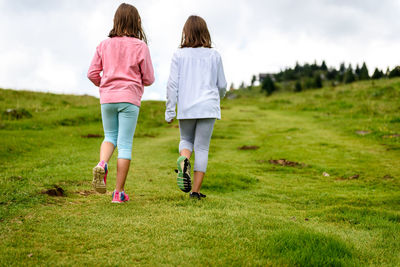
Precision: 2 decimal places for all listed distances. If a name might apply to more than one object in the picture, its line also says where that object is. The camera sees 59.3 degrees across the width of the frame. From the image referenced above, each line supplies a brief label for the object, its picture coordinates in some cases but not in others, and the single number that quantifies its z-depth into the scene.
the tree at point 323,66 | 121.84
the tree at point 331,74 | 101.14
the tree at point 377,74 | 68.07
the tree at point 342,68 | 115.41
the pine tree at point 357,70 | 100.67
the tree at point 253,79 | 142.00
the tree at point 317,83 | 72.94
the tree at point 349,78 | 72.06
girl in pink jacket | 4.41
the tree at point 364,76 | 68.55
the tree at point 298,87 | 78.81
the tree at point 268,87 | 89.31
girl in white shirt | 4.69
